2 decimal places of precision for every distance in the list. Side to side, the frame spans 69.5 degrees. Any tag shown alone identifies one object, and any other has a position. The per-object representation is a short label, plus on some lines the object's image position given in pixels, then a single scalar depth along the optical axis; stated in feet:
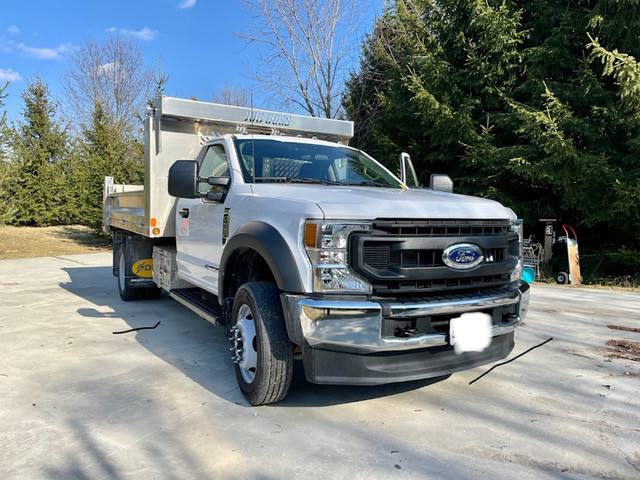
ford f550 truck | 8.93
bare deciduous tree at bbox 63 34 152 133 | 94.94
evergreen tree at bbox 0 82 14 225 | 41.24
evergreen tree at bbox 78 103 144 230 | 51.52
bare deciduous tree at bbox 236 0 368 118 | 51.75
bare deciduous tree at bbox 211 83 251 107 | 79.34
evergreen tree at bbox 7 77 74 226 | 66.74
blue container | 12.89
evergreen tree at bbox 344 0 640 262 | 29.53
